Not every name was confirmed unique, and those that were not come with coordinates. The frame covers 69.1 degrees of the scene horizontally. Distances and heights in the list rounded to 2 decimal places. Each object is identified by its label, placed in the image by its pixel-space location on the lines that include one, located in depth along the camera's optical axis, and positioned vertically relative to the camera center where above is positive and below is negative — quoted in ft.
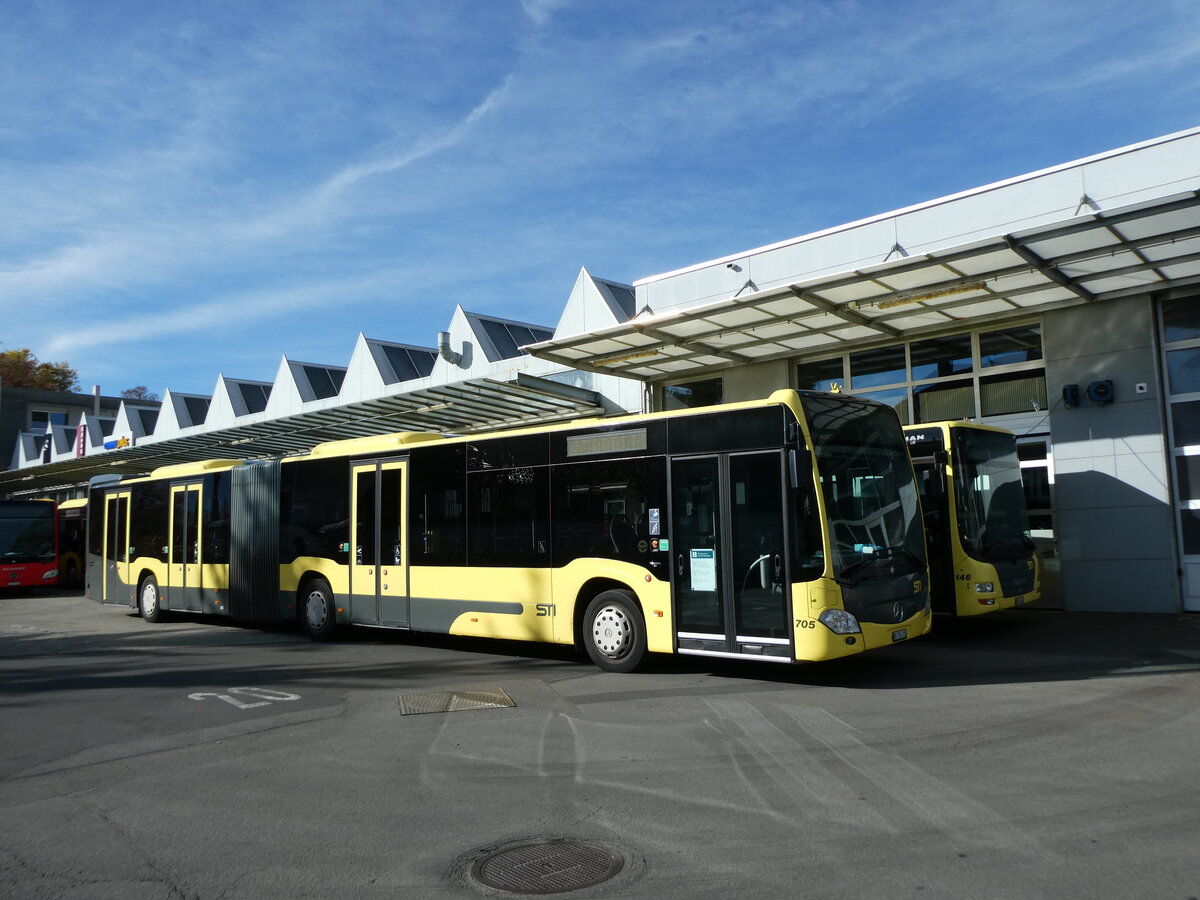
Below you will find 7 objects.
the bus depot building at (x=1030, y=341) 43.37 +10.99
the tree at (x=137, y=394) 232.53 +39.89
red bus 86.43 -0.18
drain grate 27.50 -5.72
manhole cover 13.82 -5.71
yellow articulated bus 28.71 -0.54
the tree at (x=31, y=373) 205.16 +40.92
